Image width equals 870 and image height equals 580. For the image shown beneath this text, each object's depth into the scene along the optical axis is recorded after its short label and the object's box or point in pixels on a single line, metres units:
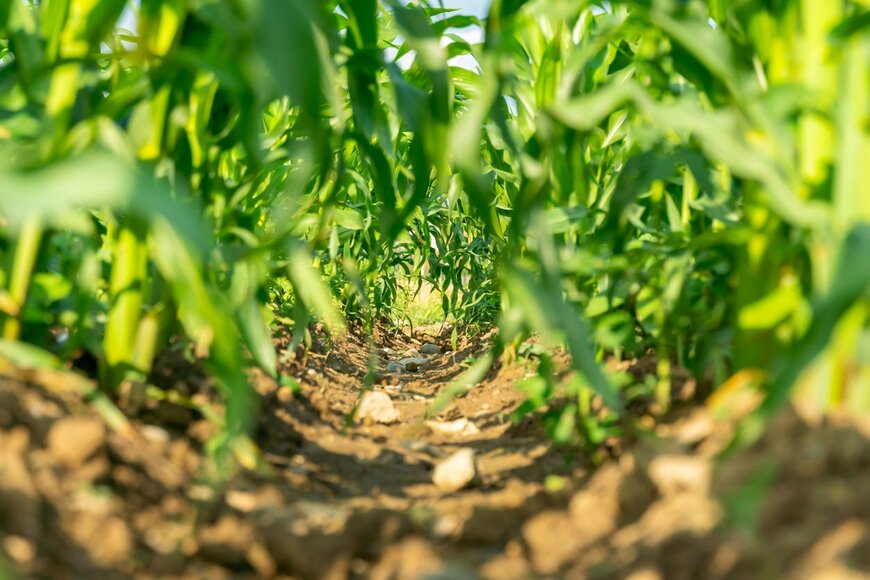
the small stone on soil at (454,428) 2.40
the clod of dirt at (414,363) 4.66
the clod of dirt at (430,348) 6.10
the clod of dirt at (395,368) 4.59
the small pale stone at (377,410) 2.58
